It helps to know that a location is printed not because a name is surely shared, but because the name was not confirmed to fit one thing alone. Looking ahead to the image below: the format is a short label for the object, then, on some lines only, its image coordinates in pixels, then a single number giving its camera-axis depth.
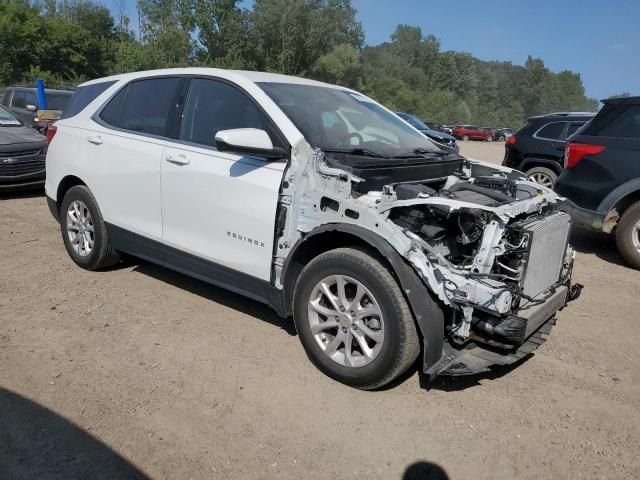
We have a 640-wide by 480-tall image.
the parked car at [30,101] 11.98
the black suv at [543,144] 9.59
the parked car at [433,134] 16.27
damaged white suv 2.93
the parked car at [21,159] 8.08
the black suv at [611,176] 5.80
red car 48.28
